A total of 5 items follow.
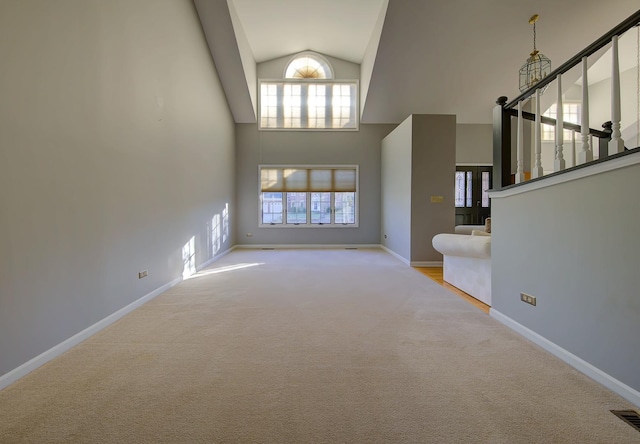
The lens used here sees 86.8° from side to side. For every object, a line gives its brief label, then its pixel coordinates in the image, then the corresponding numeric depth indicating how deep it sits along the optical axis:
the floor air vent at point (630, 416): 1.57
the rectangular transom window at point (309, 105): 8.62
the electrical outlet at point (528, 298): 2.58
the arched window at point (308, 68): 8.59
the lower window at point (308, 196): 8.69
